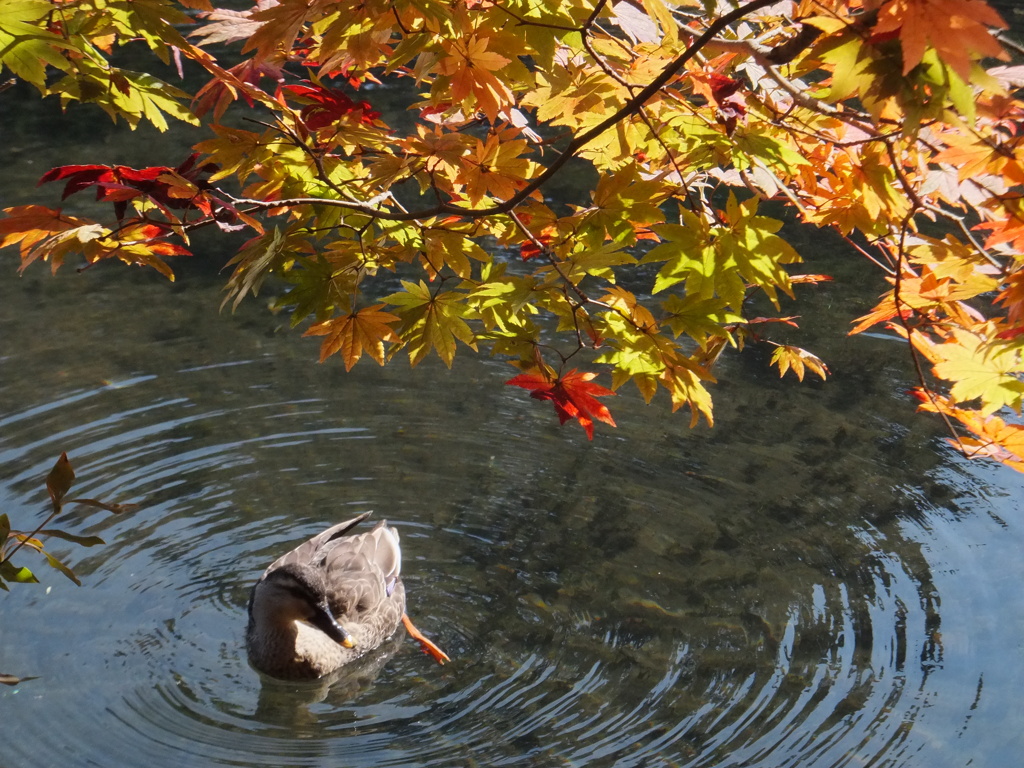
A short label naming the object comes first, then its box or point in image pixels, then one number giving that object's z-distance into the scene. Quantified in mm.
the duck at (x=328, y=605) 4055
